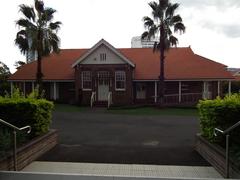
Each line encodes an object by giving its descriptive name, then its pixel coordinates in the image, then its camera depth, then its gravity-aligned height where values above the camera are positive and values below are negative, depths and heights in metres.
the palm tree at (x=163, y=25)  17.13 +5.02
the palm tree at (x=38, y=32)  17.13 +4.46
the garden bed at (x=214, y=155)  3.86 -1.62
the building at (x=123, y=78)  18.21 +0.56
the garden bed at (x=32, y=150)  4.11 -1.61
